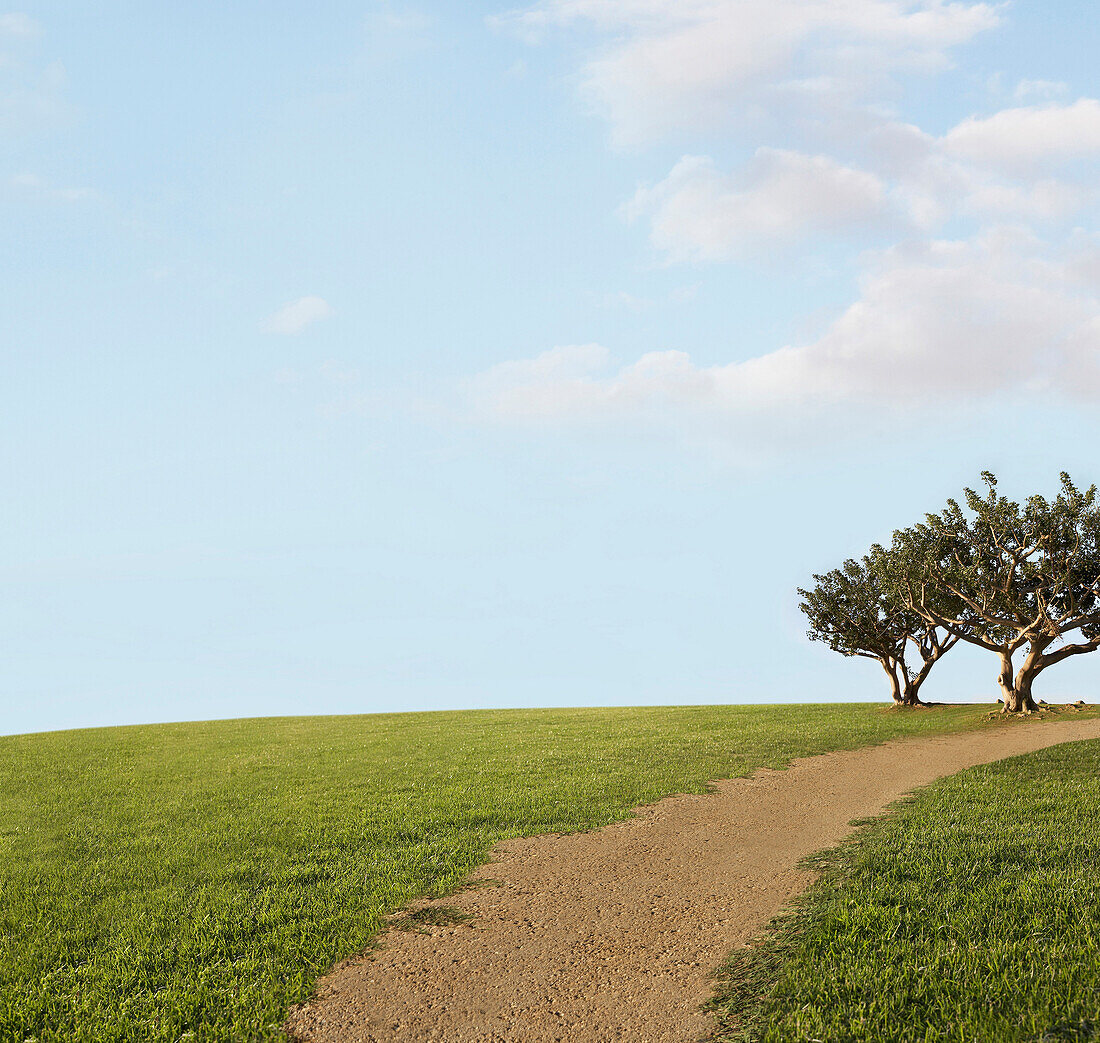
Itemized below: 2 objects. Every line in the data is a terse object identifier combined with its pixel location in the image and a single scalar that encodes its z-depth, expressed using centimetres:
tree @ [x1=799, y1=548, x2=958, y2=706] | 4372
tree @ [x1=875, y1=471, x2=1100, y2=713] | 3447
